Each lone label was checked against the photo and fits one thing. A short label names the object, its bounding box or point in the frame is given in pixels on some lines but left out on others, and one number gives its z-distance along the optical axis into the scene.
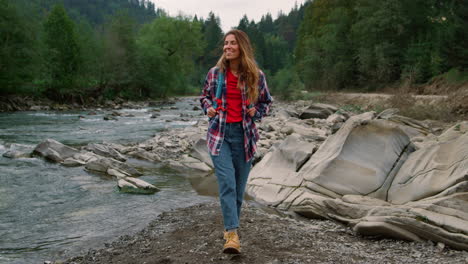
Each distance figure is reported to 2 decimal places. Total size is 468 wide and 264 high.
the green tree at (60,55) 34.75
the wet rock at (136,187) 7.50
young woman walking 3.71
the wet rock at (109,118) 23.27
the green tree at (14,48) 28.58
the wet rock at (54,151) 10.59
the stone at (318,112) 19.81
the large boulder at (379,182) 4.64
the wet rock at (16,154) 10.96
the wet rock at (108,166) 9.31
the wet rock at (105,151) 11.16
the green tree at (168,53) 46.75
